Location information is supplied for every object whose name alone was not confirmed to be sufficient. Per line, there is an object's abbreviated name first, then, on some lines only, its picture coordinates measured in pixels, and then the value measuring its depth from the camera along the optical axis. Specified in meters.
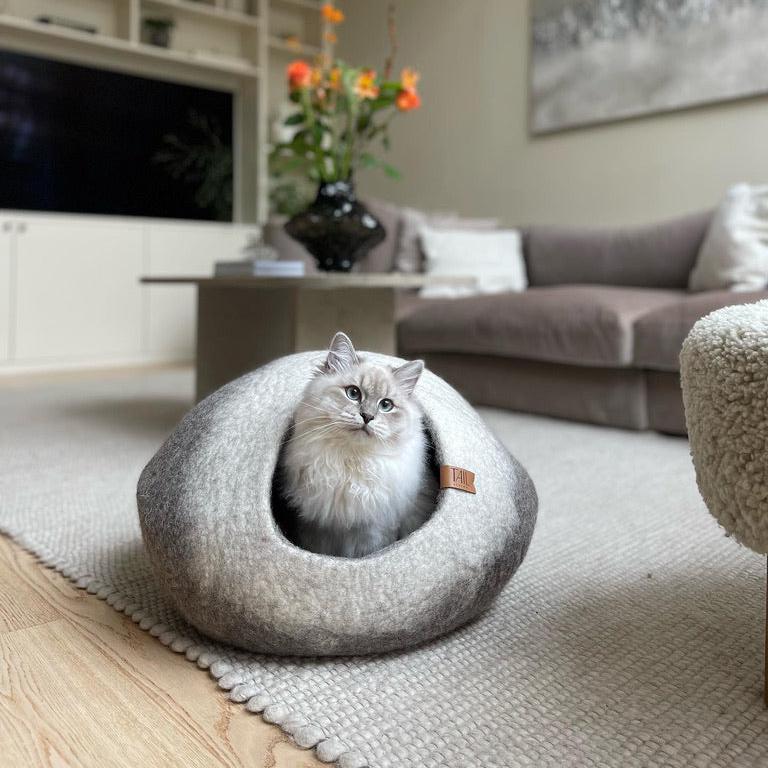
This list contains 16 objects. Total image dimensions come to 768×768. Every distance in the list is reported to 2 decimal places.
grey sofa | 2.47
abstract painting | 3.29
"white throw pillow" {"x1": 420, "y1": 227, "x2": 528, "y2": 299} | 3.49
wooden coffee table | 2.12
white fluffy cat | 0.96
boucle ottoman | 0.79
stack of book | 2.22
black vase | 2.35
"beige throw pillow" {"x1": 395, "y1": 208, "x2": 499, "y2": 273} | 3.67
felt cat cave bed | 0.91
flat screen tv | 4.23
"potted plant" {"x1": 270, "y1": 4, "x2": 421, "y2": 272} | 2.36
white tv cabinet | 4.14
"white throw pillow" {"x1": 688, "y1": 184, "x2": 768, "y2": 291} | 2.74
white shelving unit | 4.32
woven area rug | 0.80
